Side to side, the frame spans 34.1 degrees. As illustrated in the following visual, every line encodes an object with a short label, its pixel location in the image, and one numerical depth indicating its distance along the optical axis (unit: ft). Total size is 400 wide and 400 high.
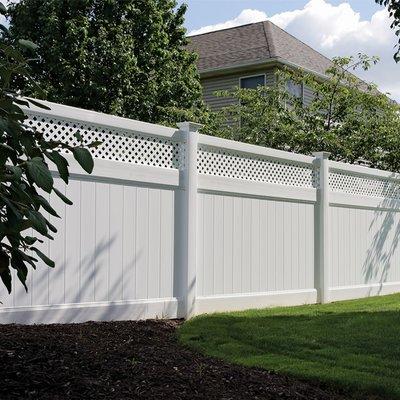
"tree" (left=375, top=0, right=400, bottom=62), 20.49
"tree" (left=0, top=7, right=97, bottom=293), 6.78
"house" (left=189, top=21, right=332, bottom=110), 59.77
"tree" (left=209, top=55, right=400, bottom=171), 41.27
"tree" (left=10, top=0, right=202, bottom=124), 47.47
